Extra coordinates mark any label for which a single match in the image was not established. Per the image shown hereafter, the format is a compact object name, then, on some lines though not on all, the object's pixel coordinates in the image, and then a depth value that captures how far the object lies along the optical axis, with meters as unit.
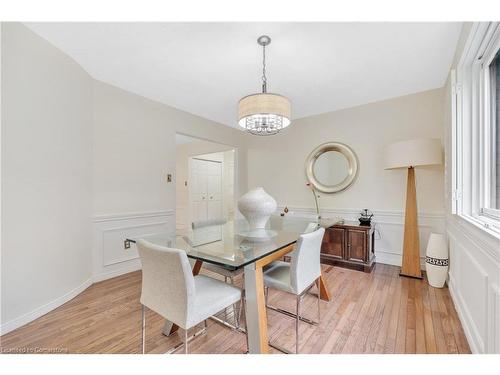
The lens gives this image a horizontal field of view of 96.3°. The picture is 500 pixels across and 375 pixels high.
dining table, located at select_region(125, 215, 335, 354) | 1.31
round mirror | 3.30
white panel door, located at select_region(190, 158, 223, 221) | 5.58
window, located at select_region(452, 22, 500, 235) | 1.46
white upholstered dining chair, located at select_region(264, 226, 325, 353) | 1.43
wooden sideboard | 2.79
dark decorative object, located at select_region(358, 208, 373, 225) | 2.93
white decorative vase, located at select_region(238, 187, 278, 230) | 1.84
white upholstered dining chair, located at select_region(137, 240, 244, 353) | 1.08
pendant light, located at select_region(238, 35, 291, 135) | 1.72
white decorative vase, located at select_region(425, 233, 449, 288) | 2.28
